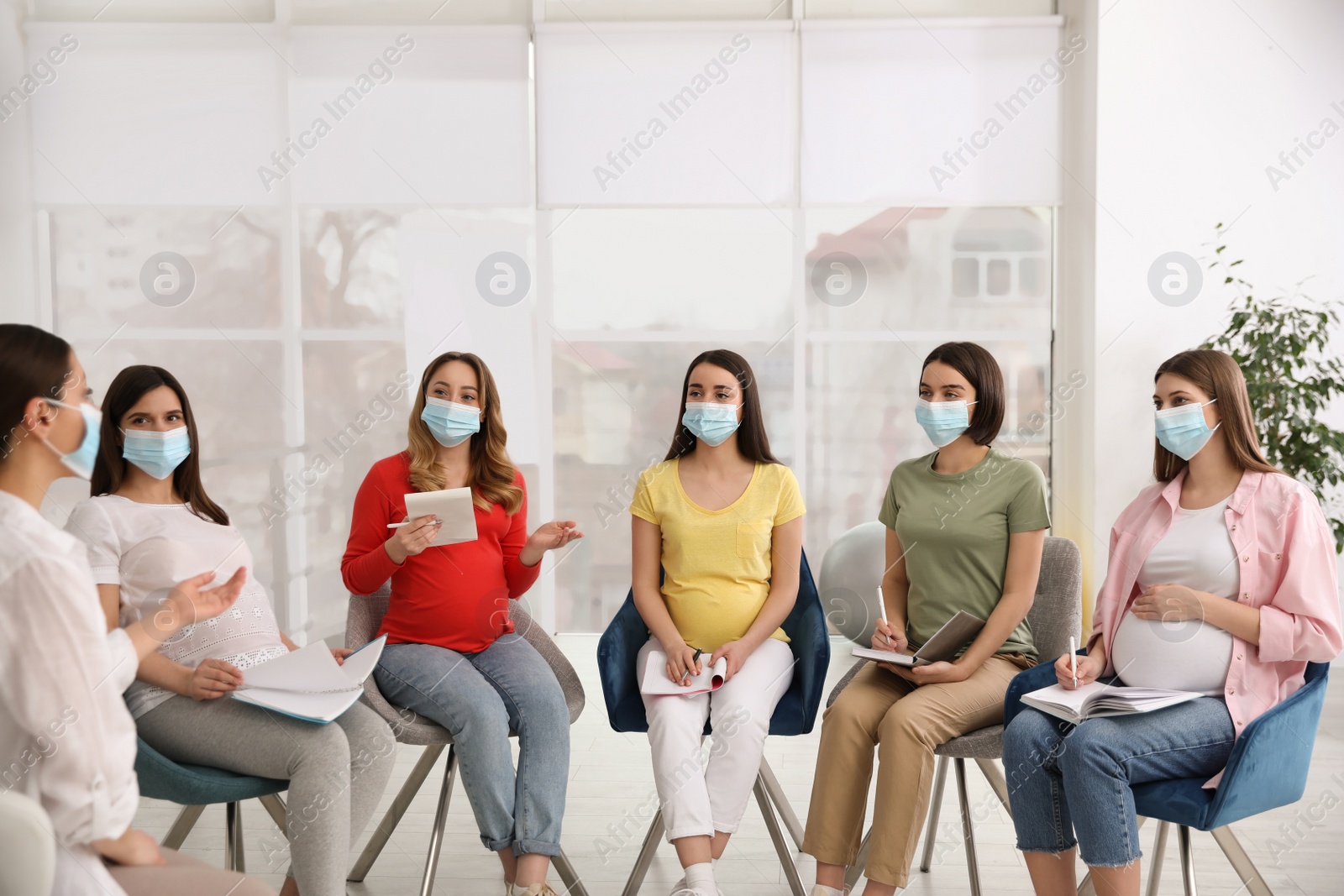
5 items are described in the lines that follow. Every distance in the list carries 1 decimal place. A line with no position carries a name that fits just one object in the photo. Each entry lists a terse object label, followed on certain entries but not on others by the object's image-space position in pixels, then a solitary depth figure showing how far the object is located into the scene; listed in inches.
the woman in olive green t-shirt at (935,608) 81.7
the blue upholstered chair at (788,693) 90.4
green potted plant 154.6
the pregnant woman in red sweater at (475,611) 84.5
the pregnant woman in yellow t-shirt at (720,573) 87.0
